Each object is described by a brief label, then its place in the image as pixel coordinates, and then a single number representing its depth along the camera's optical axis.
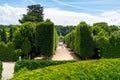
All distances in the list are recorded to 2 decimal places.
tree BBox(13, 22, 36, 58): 22.38
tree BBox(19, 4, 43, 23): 60.80
